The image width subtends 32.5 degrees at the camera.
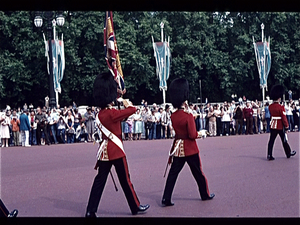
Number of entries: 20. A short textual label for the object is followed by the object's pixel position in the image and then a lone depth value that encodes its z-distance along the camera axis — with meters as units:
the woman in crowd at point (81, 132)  21.39
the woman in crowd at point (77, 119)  21.52
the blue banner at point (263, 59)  28.88
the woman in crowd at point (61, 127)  20.92
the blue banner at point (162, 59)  26.22
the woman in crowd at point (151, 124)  22.34
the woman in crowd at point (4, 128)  20.20
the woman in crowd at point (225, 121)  23.08
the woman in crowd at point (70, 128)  21.06
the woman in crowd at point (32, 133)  20.71
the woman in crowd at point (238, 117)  23.09
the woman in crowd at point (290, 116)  23.89
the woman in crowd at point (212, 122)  22.91
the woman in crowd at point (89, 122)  21.25
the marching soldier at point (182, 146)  7.61
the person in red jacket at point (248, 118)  23.09
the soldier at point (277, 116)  11.42
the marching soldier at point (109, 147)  6.82
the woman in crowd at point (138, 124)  22.38
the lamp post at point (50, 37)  21.69
